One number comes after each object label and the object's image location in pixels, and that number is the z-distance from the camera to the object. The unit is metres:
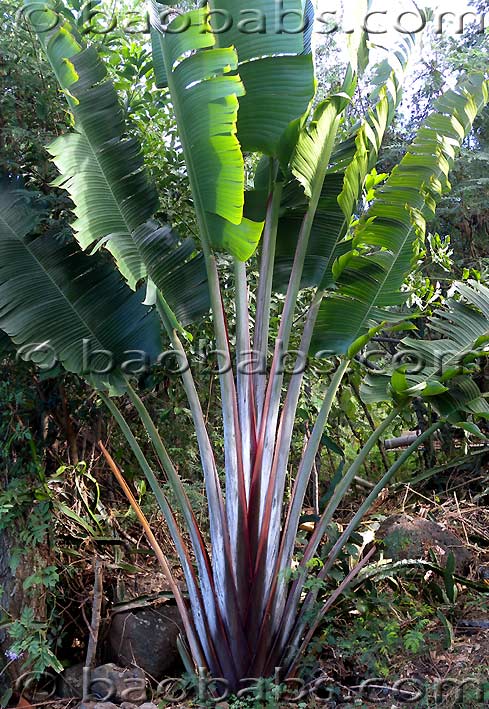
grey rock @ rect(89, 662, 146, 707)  3.90
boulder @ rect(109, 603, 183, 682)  4.26
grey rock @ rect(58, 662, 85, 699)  4.10
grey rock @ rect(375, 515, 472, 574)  4.84
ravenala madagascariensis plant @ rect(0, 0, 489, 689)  3.71
